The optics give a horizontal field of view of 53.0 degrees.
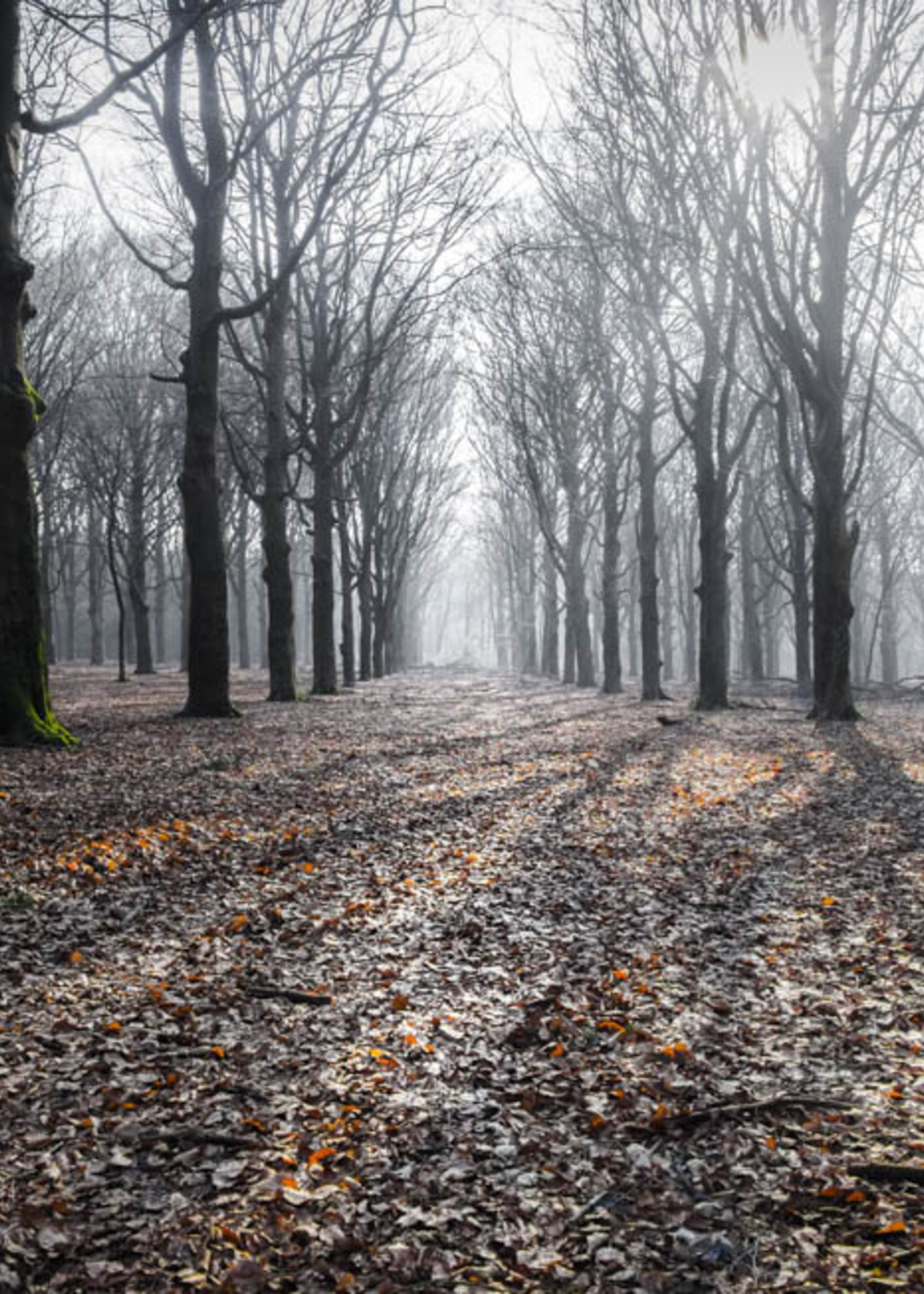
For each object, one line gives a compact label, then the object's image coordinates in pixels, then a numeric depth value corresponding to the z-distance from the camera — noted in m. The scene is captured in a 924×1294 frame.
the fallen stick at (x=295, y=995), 3.91
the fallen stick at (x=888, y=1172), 2.64
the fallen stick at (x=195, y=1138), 2.84
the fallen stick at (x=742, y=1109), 2.98
